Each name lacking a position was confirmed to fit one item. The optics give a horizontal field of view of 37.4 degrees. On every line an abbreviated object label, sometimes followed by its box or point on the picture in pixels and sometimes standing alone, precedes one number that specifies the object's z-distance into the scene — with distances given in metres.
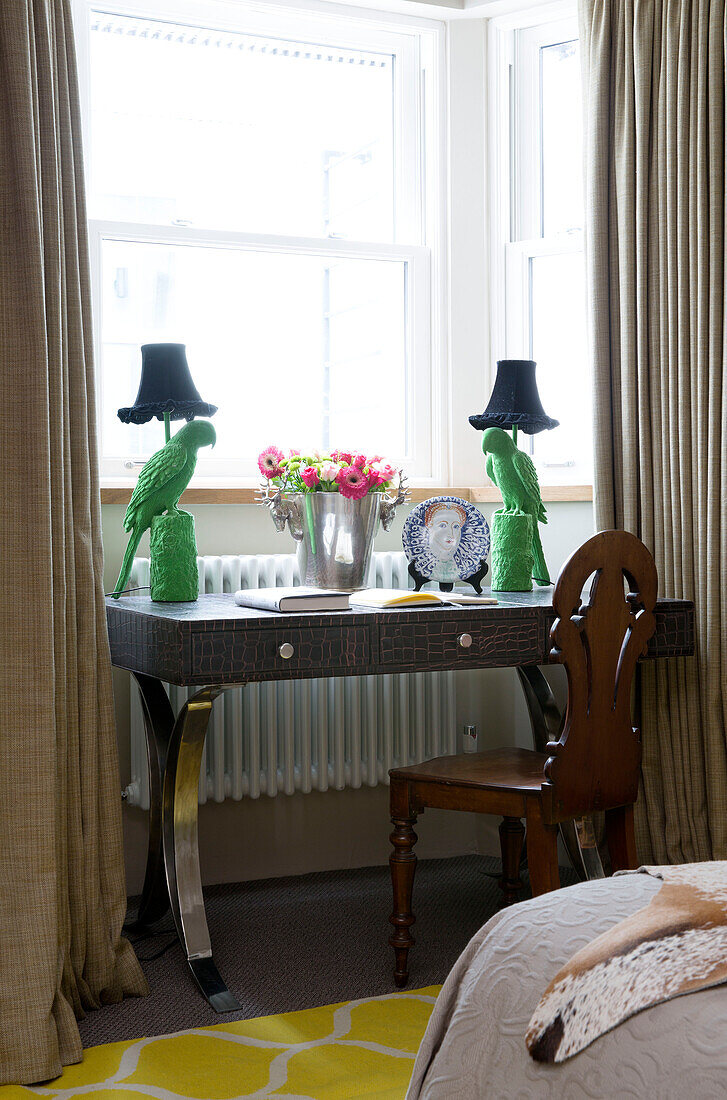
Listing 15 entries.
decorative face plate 2.53
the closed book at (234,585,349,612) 2.05
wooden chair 1.99
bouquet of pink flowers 2.35
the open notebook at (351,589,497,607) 2.20
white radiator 2.67
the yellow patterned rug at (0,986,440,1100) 1.75
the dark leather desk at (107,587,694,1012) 1.95
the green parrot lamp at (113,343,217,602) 2.31
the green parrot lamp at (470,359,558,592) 2.54
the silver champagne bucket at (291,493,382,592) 2.37
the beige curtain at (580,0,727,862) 2.49
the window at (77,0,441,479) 2.77
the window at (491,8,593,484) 3.04
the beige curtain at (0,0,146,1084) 1.88
